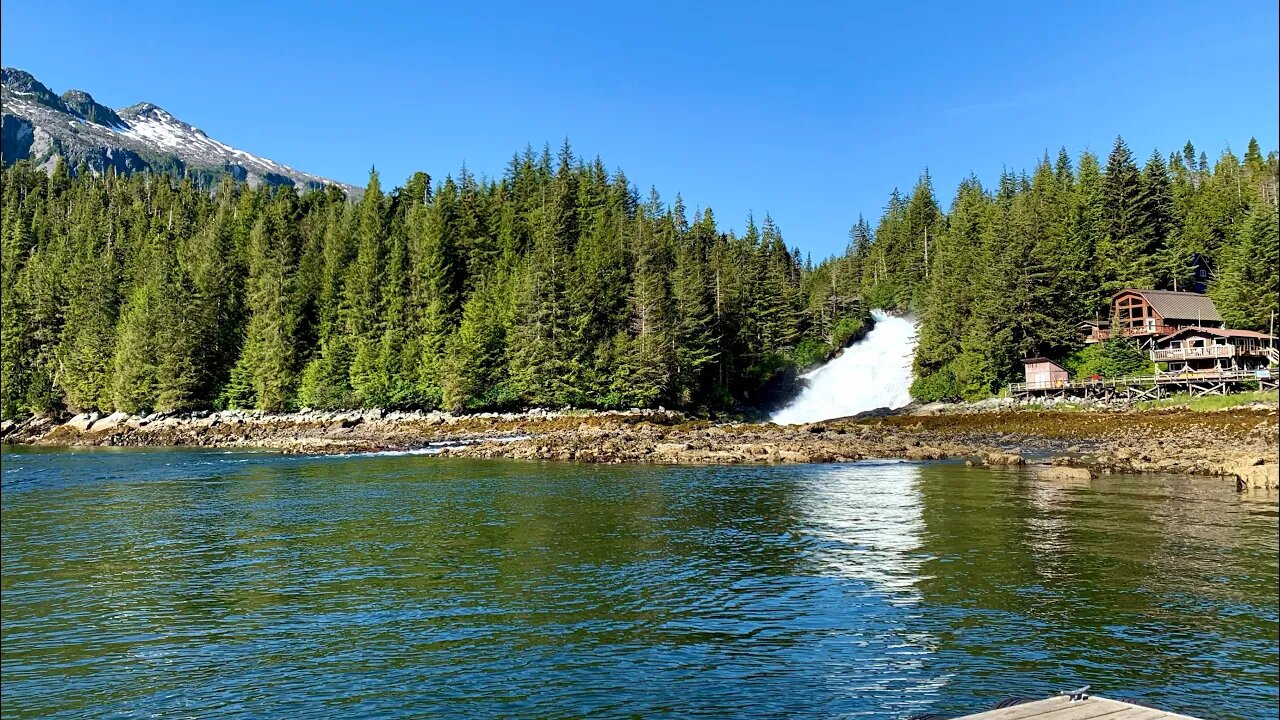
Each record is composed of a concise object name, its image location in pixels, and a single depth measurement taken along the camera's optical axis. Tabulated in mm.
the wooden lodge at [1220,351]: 63844
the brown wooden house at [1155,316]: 69625
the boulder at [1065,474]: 31141
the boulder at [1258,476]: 26769
